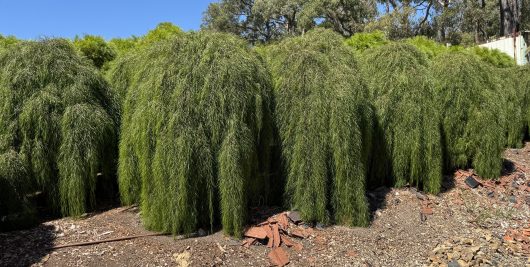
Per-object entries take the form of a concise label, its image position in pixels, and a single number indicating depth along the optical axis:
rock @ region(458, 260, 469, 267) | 5.32
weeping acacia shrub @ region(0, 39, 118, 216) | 5.49
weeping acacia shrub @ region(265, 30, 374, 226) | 5.73
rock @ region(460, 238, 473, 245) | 5.89
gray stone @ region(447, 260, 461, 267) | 5.29
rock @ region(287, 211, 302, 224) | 5.76
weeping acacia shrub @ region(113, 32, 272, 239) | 5.10
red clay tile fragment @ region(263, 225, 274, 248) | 5.31
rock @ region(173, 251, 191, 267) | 4.82
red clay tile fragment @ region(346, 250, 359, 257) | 5.35
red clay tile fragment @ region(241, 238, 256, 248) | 5.25
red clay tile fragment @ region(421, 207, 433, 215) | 6.78
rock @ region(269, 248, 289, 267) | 5.03
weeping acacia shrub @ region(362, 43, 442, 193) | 7.08
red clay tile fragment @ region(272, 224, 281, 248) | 5.33
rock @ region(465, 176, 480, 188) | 8.04
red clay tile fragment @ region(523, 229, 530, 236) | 6.40
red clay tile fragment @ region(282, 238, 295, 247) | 5.40
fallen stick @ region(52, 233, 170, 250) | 5.00
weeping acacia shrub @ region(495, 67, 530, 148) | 10.79
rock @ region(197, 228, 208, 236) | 5.35
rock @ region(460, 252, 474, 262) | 5.44
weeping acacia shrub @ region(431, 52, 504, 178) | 8.05
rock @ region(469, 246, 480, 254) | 5.62
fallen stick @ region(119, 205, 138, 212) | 6.02
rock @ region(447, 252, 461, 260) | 5.47
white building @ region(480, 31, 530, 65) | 18.03
